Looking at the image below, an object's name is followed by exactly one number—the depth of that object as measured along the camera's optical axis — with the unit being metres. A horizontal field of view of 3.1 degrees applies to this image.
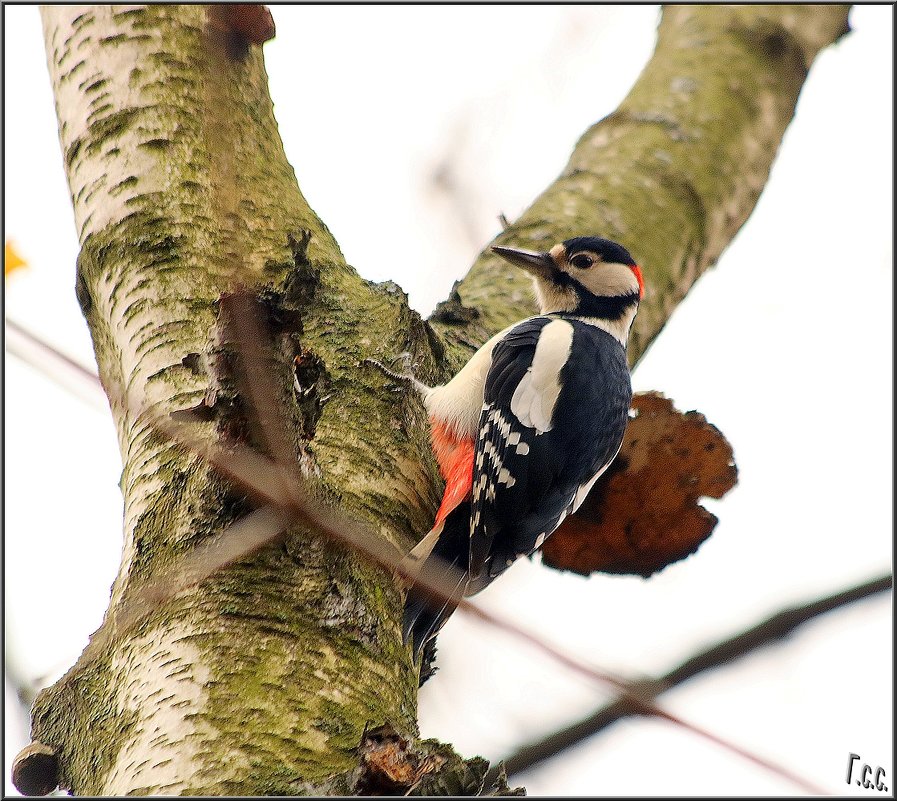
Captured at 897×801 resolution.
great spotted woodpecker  6.58
